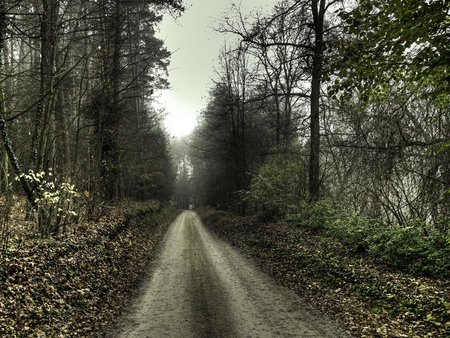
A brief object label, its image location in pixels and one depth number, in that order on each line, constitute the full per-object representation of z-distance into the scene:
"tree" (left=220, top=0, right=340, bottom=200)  12.72
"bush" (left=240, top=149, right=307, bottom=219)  14.74
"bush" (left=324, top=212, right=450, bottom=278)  6.43
